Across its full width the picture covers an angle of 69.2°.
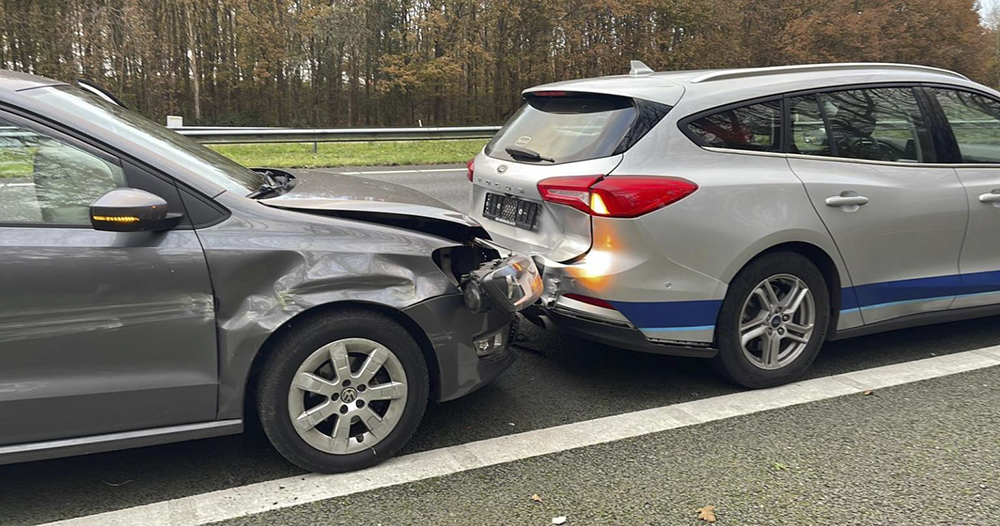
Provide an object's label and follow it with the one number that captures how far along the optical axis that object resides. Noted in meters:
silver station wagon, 3.51
